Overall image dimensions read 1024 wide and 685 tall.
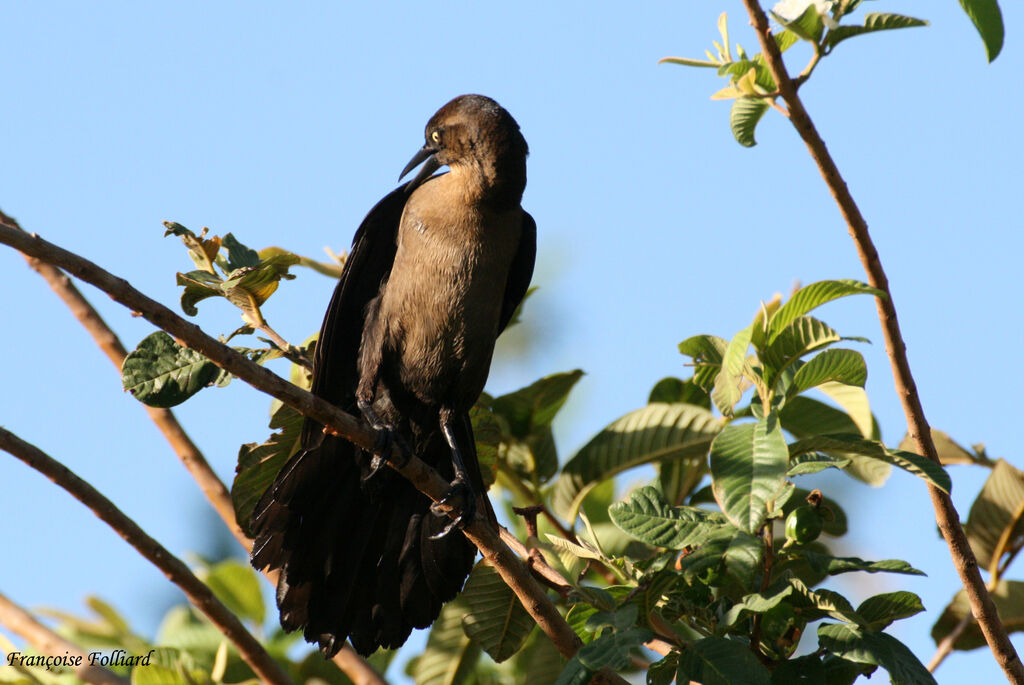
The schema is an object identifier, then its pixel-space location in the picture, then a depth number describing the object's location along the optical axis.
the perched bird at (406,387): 7.60
